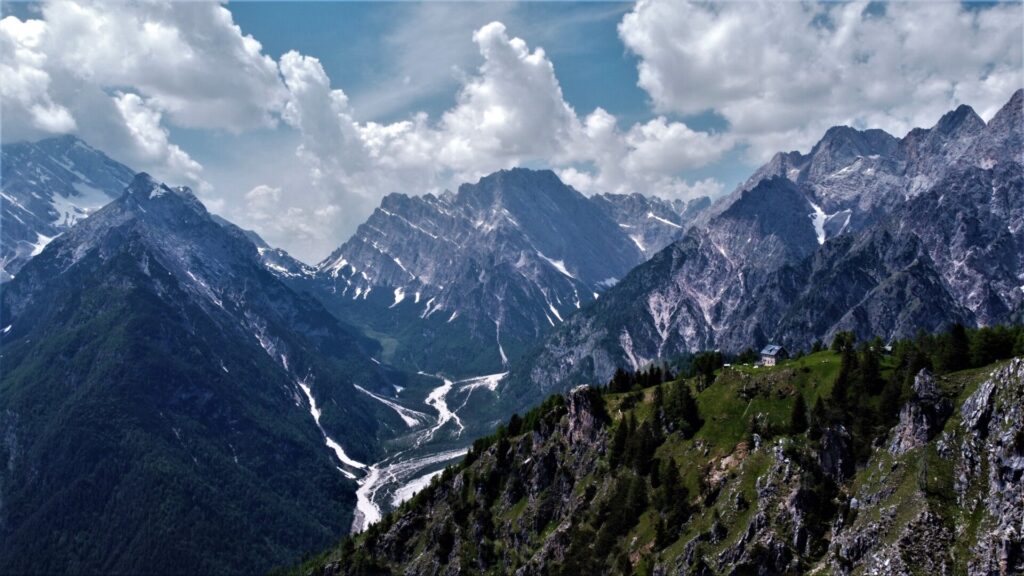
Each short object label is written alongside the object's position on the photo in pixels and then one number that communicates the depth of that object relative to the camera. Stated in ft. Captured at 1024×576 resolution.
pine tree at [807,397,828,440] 399.65
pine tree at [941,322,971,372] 404.98
